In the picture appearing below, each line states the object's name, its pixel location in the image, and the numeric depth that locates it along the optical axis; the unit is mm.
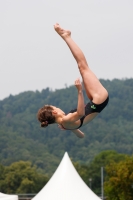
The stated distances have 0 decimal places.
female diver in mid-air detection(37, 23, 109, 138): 14578
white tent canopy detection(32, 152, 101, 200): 31059
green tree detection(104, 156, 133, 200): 51094
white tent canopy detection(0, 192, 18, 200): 30719
